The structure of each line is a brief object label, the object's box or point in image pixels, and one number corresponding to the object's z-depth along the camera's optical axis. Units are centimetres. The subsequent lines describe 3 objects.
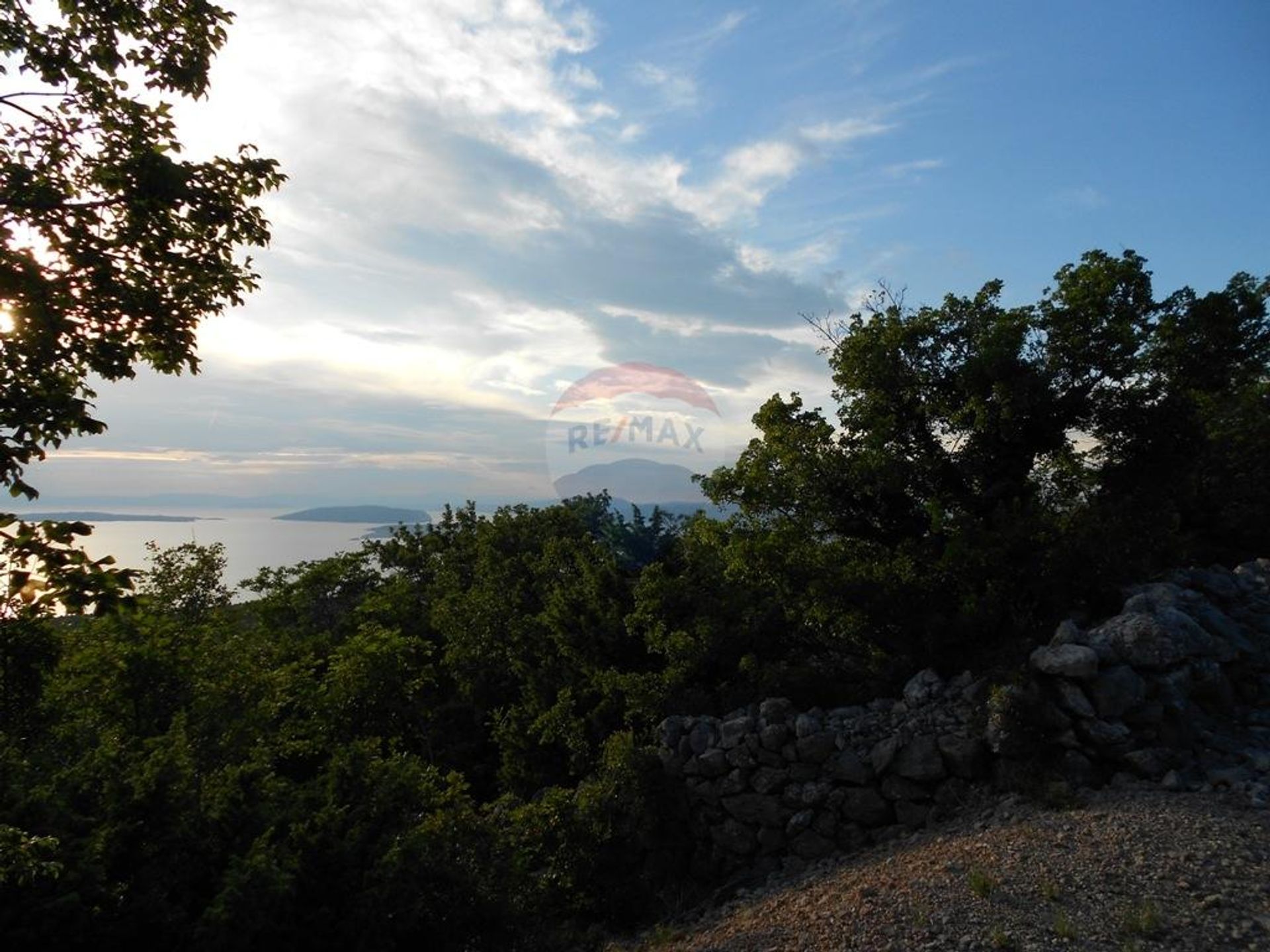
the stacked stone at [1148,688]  842
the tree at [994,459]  1097
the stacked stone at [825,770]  923
